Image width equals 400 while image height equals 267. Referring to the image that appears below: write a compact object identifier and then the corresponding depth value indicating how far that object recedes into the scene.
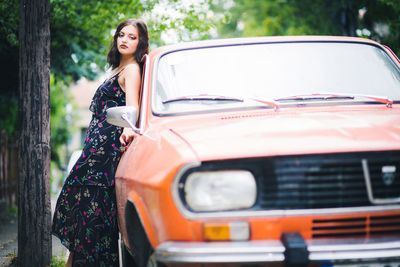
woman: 4.43
